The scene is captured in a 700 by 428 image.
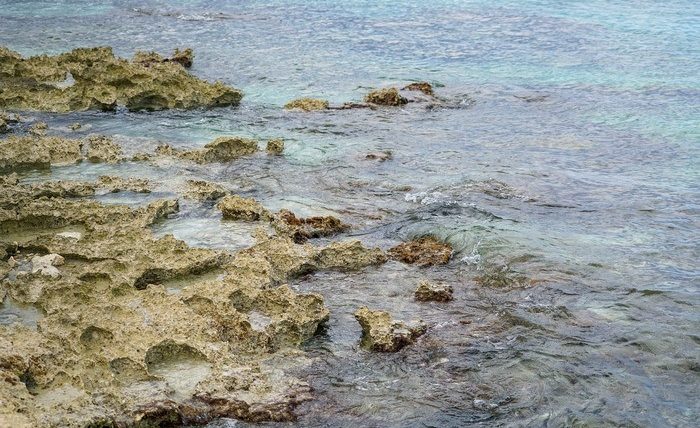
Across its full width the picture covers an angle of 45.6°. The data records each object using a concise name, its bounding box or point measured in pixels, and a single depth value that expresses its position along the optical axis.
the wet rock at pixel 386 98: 14.43
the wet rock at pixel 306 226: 8.54
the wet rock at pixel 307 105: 14.00
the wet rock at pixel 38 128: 11.74
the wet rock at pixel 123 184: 9.59
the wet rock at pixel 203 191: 9.52
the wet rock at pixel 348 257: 8.02
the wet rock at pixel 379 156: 11.55
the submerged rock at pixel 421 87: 15.19
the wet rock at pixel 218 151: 11.06
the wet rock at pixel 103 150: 10.71
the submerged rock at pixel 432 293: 7.35
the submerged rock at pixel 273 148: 11.63
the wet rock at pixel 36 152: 10.28
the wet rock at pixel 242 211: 8.95
